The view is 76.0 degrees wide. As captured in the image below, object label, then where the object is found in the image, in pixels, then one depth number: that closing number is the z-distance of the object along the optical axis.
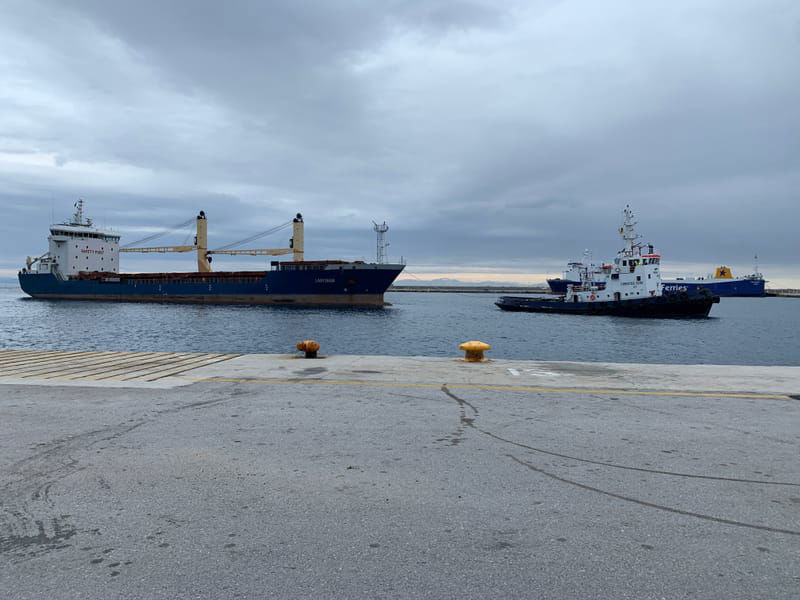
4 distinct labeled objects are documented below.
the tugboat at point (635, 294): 53.72
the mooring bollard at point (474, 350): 11.32
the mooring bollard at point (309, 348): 11.62
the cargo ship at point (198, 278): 68.25
